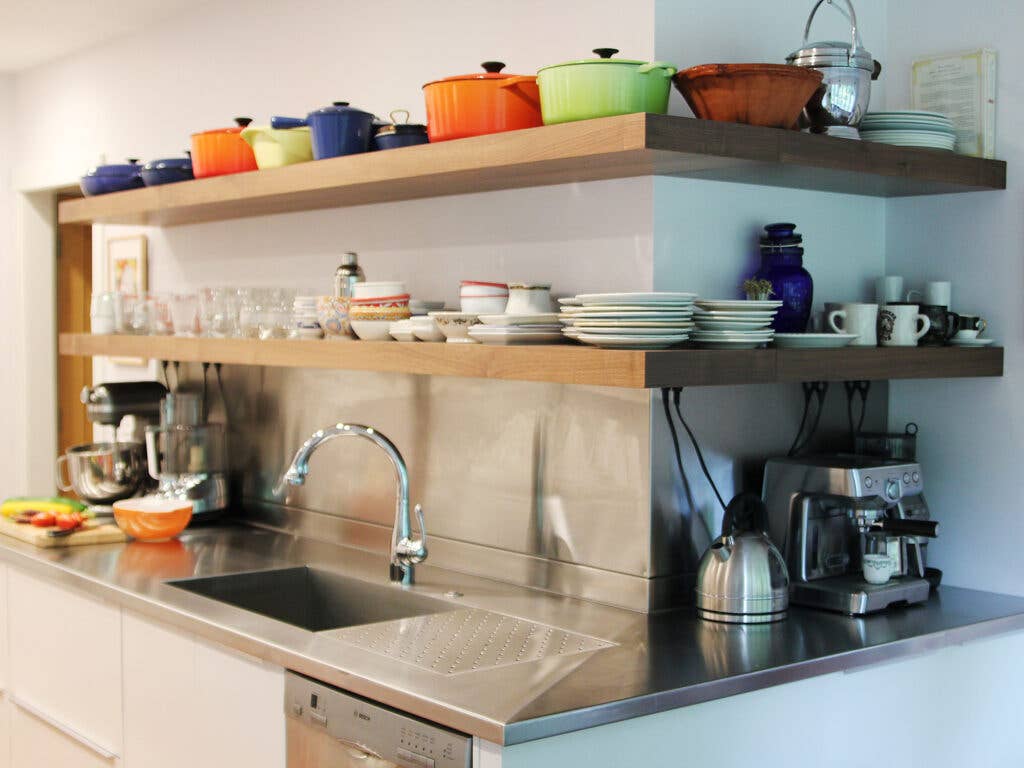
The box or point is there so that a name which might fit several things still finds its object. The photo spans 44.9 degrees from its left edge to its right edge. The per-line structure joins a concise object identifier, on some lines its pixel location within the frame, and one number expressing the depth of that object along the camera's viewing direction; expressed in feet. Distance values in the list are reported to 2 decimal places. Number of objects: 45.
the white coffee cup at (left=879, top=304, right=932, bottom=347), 8.23
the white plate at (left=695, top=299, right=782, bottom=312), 7.03
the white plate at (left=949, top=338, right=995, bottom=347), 8.36
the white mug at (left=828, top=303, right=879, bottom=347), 8.10
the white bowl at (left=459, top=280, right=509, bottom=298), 8.09
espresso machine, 7.82
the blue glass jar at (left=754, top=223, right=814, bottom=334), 7.94
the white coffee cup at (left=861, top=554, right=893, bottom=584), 7.94
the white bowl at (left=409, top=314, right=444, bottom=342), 8.29
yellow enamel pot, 9.32
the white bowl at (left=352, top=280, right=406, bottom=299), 8.75
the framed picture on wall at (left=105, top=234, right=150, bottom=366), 13.52
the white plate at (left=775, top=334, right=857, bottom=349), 7.53
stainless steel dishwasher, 6.11
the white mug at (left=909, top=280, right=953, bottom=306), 8.54
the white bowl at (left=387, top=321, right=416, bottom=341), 8.48
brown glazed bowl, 6.93
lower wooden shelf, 6.67
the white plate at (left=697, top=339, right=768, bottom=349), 7.10
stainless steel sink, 9.14
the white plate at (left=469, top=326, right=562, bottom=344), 7.52
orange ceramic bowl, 10.64
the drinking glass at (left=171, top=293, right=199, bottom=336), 10.95
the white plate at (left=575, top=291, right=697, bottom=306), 6.73
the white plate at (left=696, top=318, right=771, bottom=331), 7.06
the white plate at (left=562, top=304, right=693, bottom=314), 6.74
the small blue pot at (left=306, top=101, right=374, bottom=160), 8.76
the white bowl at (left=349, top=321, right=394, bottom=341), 8.74
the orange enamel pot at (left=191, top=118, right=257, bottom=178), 9.98
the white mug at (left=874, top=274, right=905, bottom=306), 8.67
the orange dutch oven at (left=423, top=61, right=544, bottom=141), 7.60
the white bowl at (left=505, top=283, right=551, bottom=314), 7.75
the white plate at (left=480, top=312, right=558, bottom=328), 7.48
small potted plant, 7.80
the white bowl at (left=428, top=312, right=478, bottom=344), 7.93
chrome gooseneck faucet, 8.97
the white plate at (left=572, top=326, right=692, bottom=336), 6.73
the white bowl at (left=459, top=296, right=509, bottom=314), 8.06
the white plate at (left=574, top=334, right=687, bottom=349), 6.75
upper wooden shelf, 6.74
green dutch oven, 6.86
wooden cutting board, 10.43
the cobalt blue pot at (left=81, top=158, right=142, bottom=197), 11.44
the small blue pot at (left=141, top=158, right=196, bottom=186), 10.77
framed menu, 8.36
